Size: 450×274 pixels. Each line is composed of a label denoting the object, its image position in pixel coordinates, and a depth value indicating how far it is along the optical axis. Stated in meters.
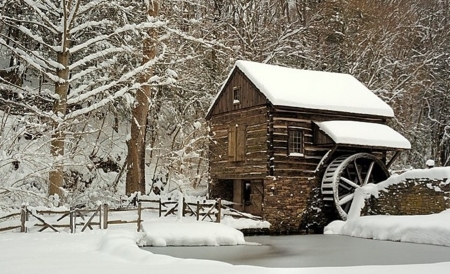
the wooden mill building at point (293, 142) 23.77
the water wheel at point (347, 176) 23.78
